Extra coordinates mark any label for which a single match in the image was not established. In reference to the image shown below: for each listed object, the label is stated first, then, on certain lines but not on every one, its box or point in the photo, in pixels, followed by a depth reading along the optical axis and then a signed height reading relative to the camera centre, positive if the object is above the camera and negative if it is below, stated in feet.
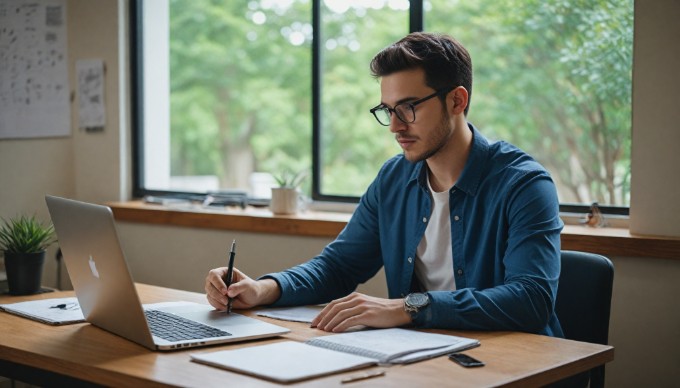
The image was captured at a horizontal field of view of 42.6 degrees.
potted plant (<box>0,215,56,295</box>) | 7.88 -1.09
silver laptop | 5.49 -1.08
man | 6.10 -0.77
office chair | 6.76 -1.24
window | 11.71 +1.19
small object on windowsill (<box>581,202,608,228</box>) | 9.31 -0.86
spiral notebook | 4.91 -1.31
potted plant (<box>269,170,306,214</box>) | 11.32 -0.79
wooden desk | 4.83 -1.36
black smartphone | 5.11 -1.32
